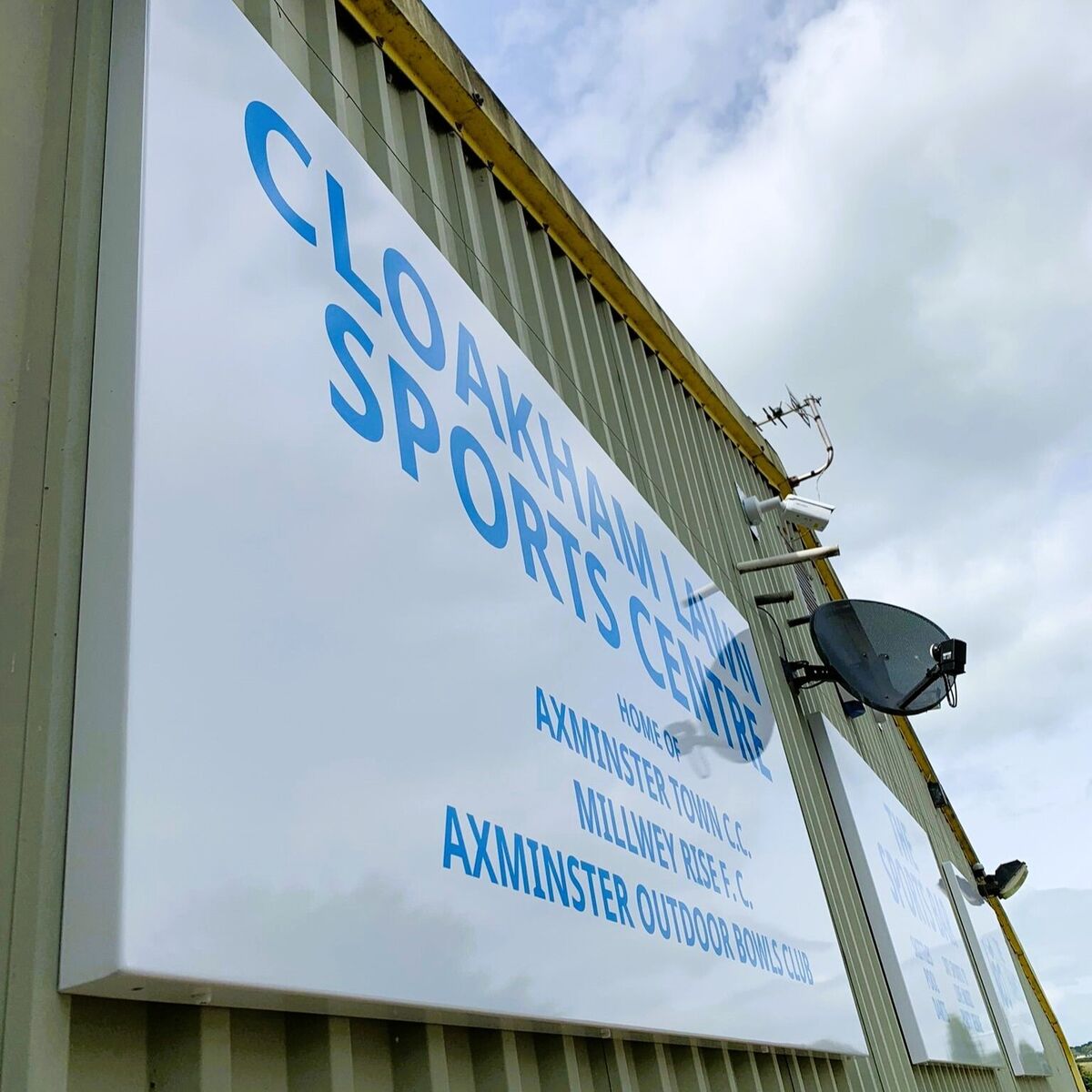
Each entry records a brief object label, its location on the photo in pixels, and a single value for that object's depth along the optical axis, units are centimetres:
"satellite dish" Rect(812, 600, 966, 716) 496
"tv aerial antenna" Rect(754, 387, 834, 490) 739
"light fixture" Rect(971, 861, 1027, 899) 1157
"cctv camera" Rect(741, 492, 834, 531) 532
